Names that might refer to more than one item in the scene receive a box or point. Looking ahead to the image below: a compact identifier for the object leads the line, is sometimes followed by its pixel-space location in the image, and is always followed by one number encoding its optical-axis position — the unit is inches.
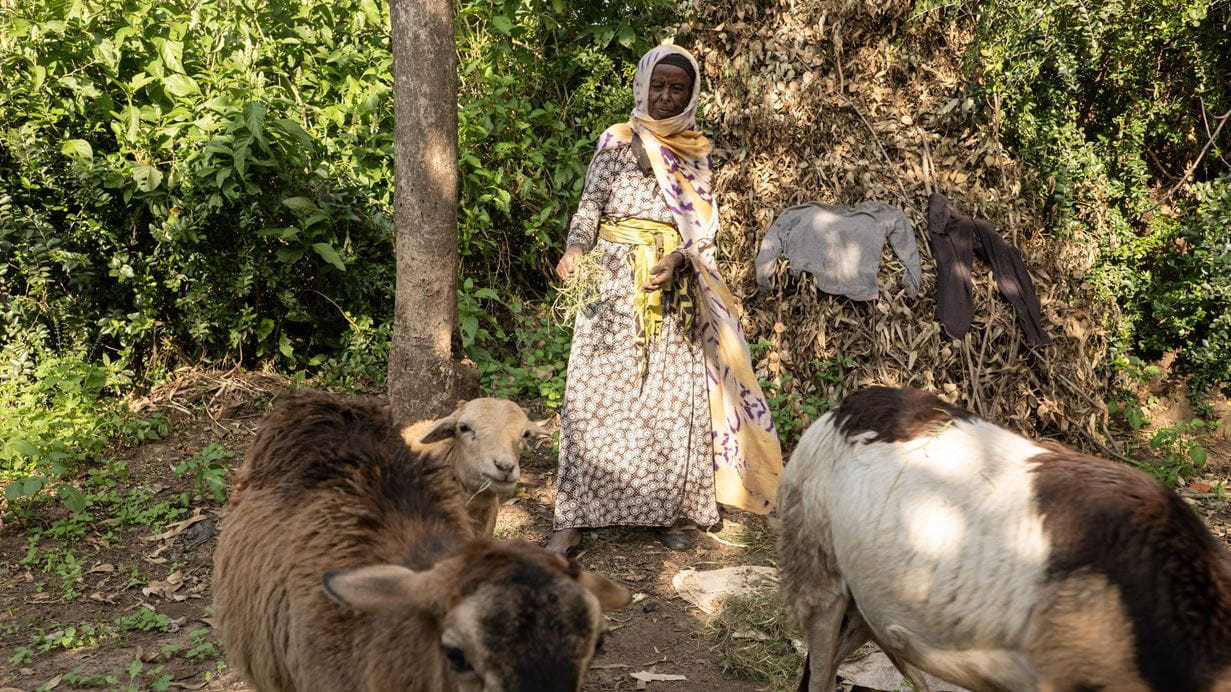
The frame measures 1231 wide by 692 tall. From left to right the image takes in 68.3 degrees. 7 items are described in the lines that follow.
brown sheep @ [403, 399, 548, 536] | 179.5
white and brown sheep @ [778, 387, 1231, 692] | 107.6
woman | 221.9
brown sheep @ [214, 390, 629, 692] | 85.1
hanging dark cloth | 284.5
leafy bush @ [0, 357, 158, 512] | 225.5
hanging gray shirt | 286.6
